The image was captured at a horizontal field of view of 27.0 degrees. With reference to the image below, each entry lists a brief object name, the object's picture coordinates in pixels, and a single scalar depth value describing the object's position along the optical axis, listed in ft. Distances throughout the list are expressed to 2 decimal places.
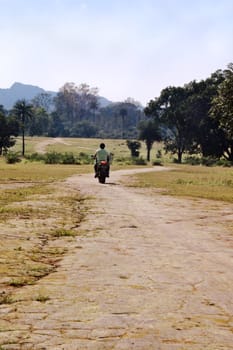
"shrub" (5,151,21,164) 216.54
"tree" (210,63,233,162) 113.50
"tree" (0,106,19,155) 326.85
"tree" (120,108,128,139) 629.92
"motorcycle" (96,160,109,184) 84.64
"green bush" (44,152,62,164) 229.45
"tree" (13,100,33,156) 386.40
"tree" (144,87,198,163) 301.22
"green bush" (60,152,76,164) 229.45
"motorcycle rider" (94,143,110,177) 86.69
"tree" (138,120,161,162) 346.13
